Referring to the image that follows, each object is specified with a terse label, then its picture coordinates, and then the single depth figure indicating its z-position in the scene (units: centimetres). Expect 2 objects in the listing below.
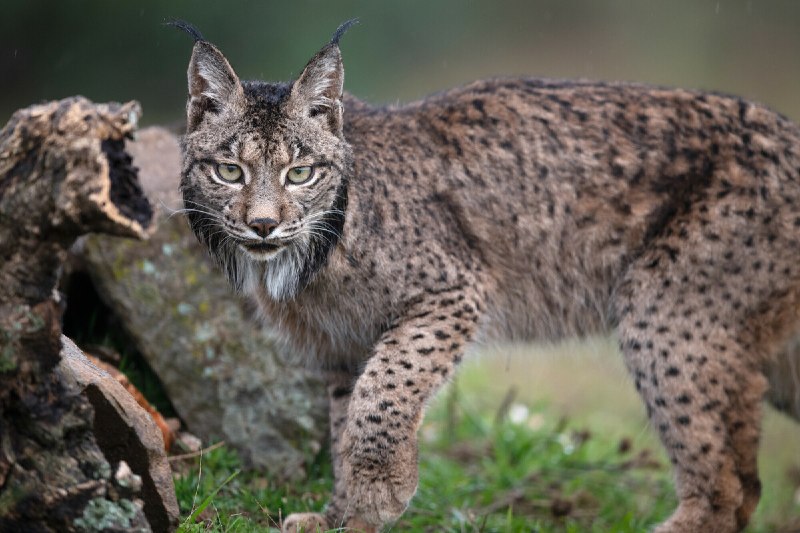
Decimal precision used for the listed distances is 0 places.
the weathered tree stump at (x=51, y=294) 655
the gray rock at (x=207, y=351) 1200
